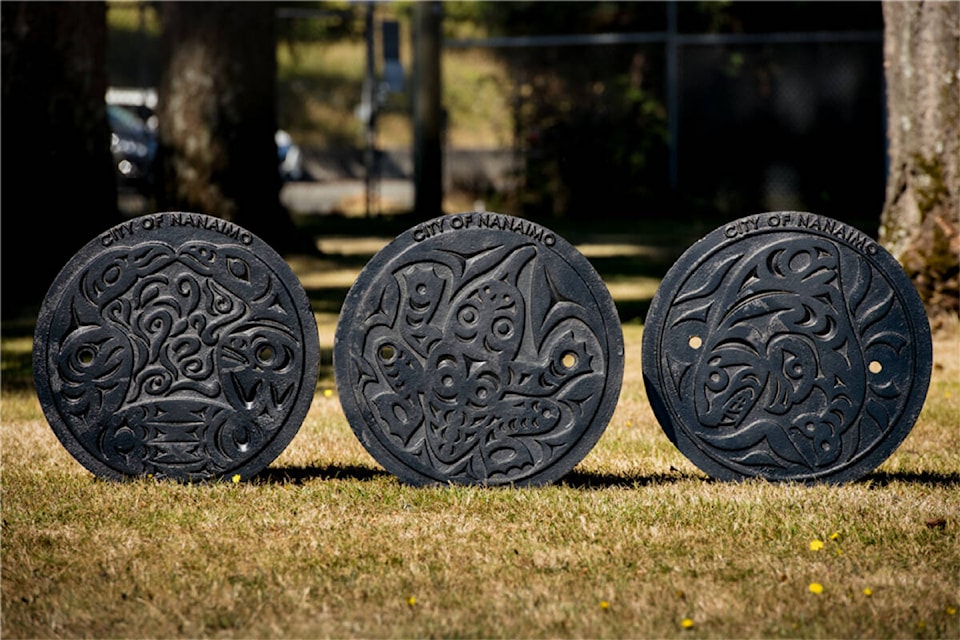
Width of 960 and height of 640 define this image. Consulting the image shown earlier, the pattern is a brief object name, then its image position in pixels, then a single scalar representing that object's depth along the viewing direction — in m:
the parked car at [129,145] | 40.23
